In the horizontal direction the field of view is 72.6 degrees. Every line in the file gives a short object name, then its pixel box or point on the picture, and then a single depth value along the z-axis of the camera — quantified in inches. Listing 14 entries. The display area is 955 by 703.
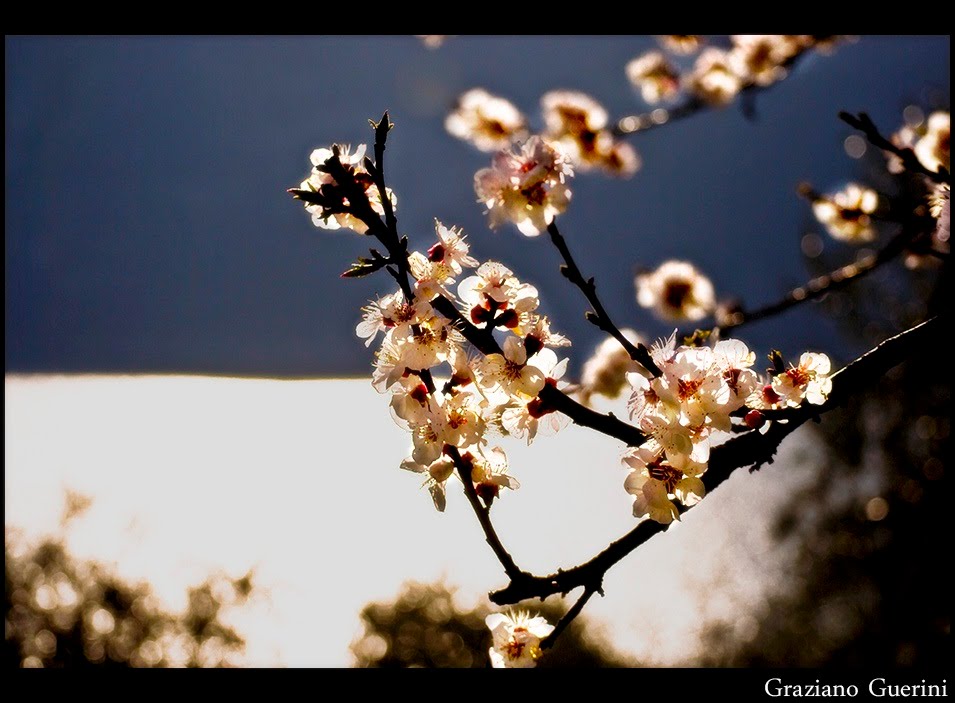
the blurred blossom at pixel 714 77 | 166.9
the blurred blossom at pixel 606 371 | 140.9
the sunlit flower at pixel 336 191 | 49.2
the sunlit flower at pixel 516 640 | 64.4
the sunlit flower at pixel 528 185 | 61.1
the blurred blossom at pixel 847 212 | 115.6
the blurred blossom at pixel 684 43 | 172.2
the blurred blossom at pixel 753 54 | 167.3
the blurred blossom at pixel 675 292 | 181.5
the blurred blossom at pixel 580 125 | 152.8
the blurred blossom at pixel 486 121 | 159.8
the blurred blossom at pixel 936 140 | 106.2
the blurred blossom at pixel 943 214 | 67.2
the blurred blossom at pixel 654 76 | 180.7
